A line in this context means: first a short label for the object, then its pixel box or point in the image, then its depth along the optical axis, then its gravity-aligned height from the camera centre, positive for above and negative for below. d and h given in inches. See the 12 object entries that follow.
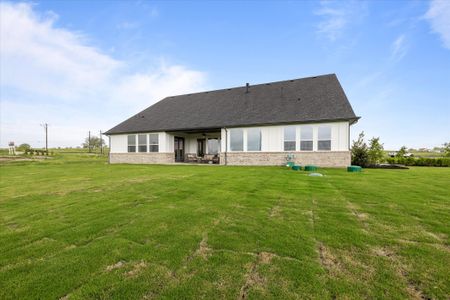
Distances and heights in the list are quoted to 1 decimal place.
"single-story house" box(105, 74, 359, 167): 539.5 +75.2
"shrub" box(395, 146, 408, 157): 822.5 +3.0
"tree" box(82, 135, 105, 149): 2726.4 +109.5
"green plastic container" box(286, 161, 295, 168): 529.5 -35.1
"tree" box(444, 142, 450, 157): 786.8 +12.1
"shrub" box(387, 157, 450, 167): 685.9 -34.7
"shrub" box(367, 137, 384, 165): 623.2 +5.1
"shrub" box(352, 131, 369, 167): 574.2 -7.3
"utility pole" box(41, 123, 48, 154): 1769.9 +195.8
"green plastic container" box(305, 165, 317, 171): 443.2 -38.1
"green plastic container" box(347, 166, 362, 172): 428.8 -38.2
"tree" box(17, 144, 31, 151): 2044.8 +37.4
